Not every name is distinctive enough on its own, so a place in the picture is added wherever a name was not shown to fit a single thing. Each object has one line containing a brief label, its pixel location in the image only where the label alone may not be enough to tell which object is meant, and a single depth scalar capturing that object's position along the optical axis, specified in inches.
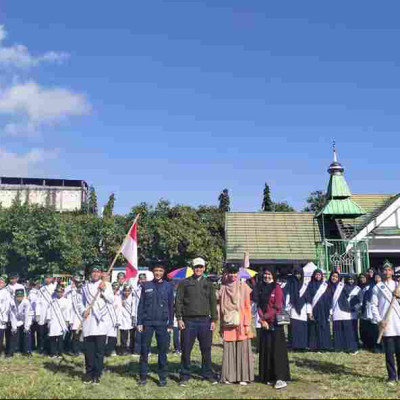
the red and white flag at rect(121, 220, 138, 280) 419.5
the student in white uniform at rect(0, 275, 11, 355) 438.6
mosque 790.5
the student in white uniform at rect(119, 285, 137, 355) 458.6
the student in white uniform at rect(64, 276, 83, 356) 434.6
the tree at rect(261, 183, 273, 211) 2069.9
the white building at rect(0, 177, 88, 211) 2682.1
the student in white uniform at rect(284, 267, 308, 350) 470.0
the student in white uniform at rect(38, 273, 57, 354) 459.8
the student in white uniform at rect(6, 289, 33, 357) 448.3
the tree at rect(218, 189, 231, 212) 1988.4
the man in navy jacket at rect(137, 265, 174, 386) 315.9
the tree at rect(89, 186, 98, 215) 2529.5
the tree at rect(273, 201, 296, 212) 1879.9
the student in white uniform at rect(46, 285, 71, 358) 444.8
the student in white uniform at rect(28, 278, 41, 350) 460.5
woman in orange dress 310.8
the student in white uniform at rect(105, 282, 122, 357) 431.9
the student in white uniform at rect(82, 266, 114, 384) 320.5
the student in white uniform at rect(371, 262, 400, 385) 315.9
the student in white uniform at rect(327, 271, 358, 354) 463.2
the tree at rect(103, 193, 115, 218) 1888.8
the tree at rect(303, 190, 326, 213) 1870.1
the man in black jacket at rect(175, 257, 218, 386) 319.6
